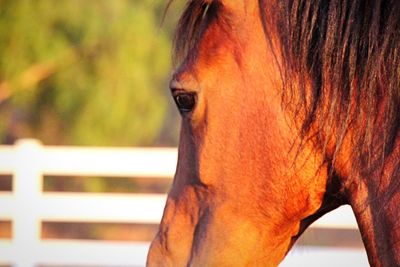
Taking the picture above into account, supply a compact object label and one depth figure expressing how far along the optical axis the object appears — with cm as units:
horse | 809
